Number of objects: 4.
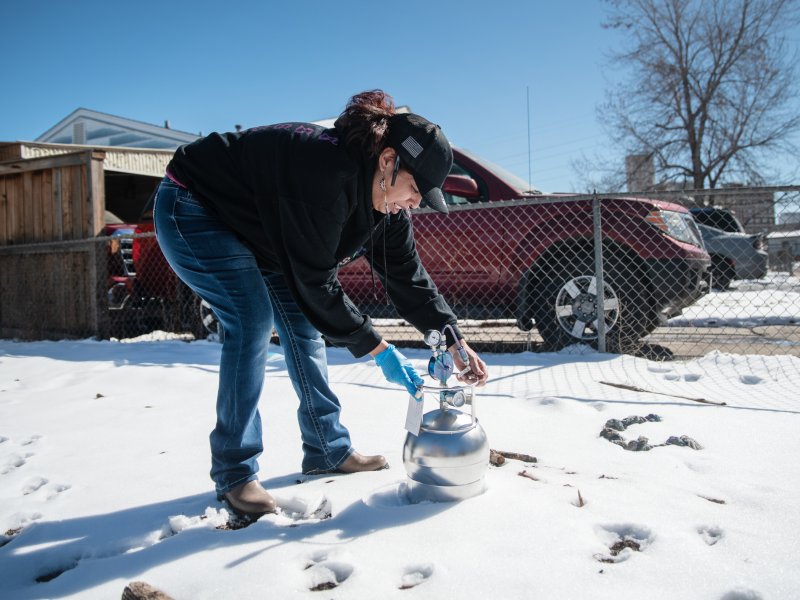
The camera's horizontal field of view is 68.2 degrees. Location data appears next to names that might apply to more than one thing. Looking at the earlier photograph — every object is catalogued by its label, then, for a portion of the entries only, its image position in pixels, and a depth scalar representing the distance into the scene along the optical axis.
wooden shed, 7.35
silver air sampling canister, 2.08
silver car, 10.61
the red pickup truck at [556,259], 5.02
